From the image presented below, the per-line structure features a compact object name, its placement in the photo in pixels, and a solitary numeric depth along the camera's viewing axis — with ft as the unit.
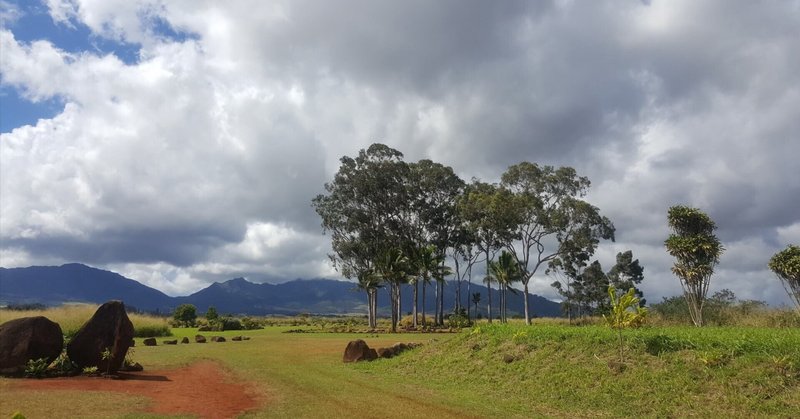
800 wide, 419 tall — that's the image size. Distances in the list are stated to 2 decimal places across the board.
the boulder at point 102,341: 62.69
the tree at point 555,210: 168.45
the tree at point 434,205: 213.05
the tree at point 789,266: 100.17
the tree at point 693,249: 116.88
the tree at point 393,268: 186.80
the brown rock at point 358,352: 82.99
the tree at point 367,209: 209.56
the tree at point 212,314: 229.74
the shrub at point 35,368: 59.47
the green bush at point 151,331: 142.61
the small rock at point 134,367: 67.32
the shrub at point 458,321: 187.77
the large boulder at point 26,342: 60.18
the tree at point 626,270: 292.20
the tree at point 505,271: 202.18
